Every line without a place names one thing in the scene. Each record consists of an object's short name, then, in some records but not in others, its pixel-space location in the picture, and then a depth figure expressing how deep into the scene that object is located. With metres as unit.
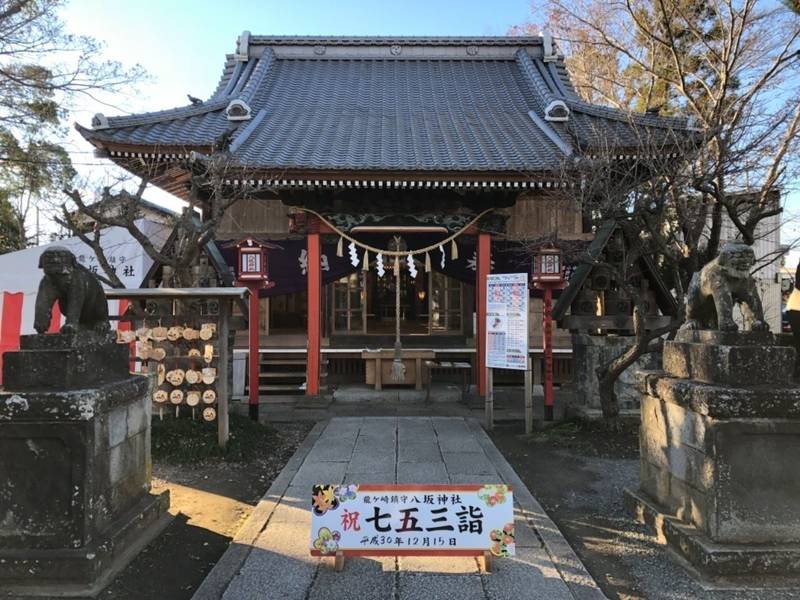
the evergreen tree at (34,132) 8.84
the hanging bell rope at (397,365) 10.08
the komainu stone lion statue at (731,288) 3.51
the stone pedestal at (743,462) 3.14
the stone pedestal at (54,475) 3.04
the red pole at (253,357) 7.66
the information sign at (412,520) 3.20
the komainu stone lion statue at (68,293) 3.53
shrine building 8.27
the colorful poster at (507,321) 6.85
